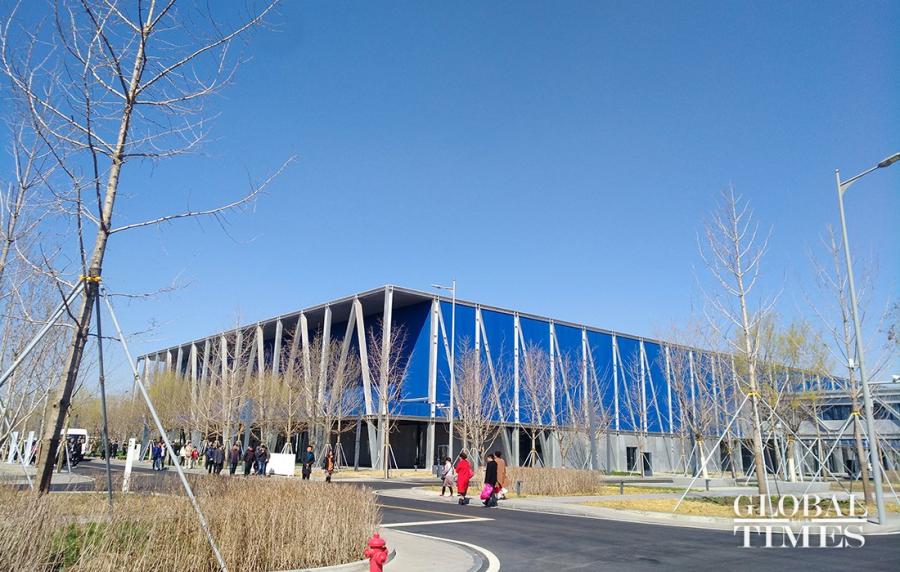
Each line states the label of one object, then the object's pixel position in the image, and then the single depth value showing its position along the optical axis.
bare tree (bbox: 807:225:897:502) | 19.51
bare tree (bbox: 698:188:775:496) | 18.58
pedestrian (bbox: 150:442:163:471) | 37.40
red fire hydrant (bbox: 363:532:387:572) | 5.92
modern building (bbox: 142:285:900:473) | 45.19
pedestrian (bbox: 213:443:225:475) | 29.89
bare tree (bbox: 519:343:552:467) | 44.88
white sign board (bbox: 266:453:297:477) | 32.69
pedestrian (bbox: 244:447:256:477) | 28.30
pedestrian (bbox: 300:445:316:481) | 27.33
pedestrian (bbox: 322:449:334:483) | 27.36
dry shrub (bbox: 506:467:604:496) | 23.69
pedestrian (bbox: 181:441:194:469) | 41.40
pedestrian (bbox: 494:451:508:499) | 19.55
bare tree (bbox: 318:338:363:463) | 42.60
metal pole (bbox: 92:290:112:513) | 8.18
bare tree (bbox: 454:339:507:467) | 39.34
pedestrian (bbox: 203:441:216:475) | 30.95
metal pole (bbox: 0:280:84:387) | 7.01
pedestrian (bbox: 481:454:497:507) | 19.16
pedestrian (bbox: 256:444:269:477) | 32.91
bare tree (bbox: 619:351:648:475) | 55.25
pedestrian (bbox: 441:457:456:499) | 23.09
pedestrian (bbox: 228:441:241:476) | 30.47
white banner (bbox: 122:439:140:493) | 17.96
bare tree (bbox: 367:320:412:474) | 41.66
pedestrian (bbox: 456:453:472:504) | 20.02
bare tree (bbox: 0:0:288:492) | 7.81
